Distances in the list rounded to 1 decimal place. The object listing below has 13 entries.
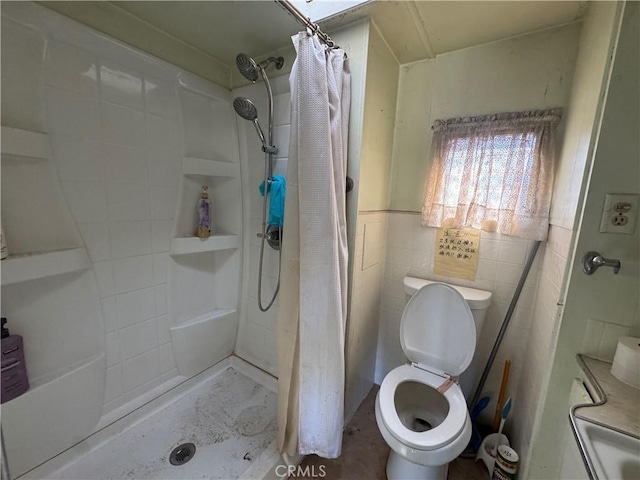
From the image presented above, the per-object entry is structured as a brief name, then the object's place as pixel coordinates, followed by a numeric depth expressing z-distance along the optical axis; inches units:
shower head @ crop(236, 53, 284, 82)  45.2
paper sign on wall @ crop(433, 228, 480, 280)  52.8
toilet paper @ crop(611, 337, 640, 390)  25.3
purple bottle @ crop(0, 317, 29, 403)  36.6
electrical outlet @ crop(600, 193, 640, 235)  26.6
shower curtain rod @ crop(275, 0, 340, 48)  35.0
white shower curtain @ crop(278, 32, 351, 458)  37.5
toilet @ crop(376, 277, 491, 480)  41.5
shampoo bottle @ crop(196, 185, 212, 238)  60.2
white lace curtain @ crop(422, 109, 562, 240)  44.8
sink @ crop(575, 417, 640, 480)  20.1
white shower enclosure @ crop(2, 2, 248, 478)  37.5
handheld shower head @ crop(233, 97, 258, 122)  48.5
